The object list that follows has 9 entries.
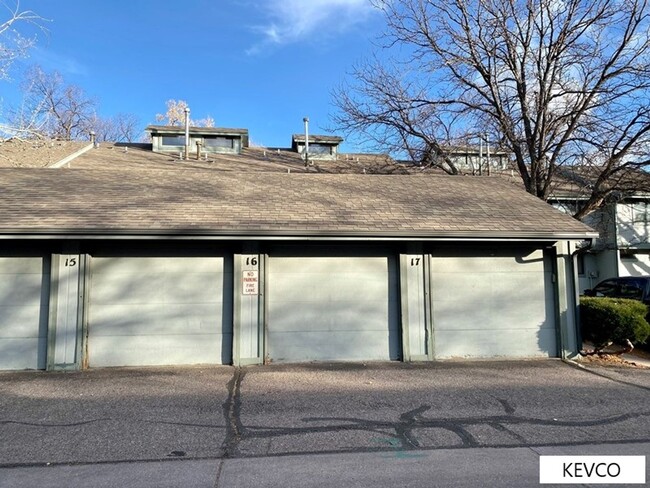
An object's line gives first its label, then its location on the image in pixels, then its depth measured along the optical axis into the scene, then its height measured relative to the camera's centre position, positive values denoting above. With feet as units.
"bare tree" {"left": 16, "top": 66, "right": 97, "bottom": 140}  97.03 +33.96
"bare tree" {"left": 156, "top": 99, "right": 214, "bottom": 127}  128.26 +45.71
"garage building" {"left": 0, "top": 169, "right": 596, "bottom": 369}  26.71 +0.13
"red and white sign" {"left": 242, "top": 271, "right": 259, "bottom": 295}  27.78 -0.04
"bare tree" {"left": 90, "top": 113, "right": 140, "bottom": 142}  108.36 +35.41
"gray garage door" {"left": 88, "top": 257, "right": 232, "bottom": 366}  27.37 -1.61
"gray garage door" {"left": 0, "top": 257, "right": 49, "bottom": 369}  26.61 -1.52
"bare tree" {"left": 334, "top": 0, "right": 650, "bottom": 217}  47.83 +19.20
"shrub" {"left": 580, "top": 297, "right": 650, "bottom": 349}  30.89 -2.99
